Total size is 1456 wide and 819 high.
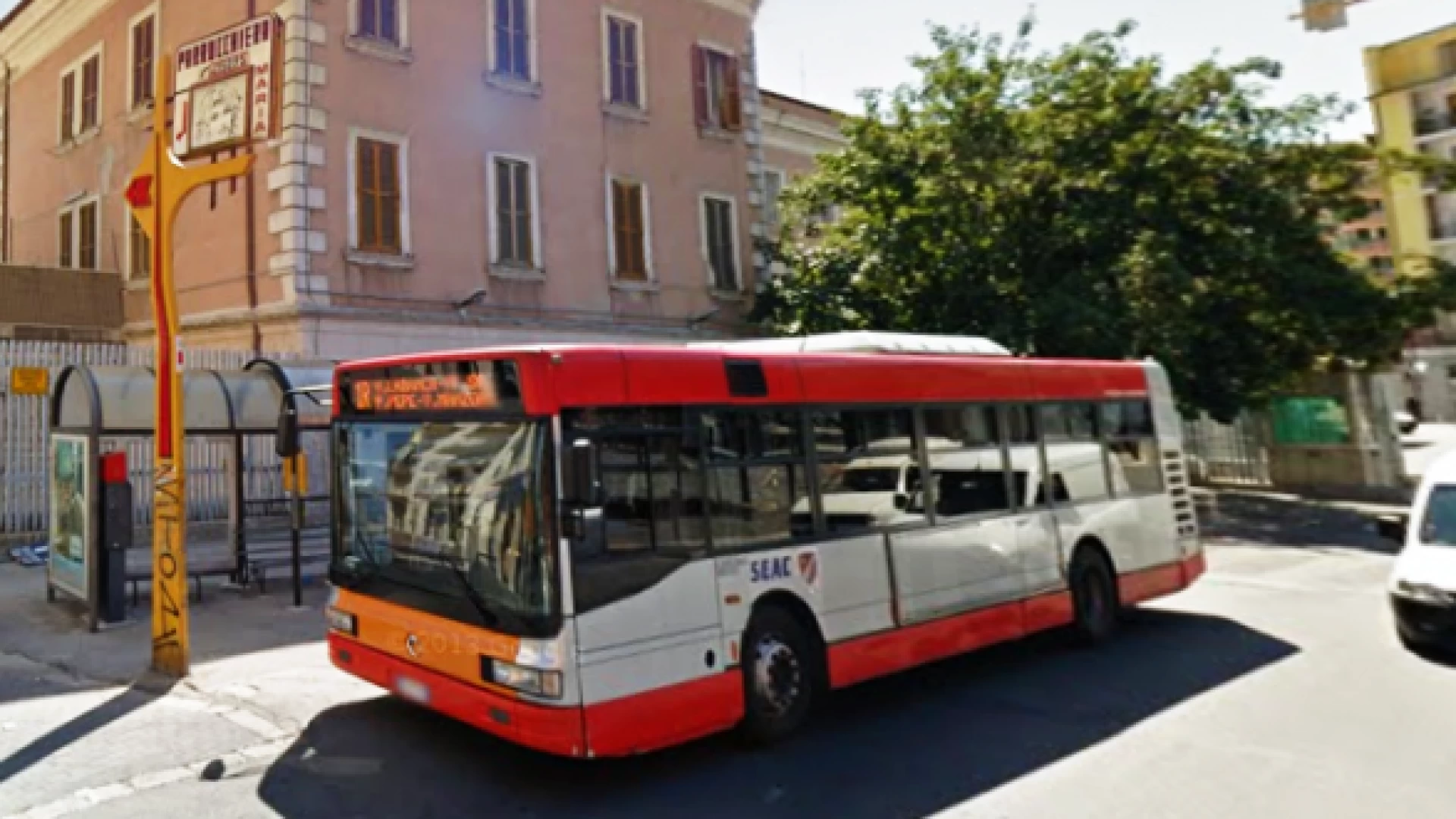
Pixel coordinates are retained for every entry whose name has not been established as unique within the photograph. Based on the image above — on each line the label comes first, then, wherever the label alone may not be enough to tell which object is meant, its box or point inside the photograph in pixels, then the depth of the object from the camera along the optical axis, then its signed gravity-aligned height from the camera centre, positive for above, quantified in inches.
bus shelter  346.9 +33.8
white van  277.3 -47.7
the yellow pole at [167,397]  280.5 +36.1
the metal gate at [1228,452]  829.2 -17.7
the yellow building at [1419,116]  1620.3 +560.5
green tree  644.7 +166.9
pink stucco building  577.0 +244.2
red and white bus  188.1 -15.1
